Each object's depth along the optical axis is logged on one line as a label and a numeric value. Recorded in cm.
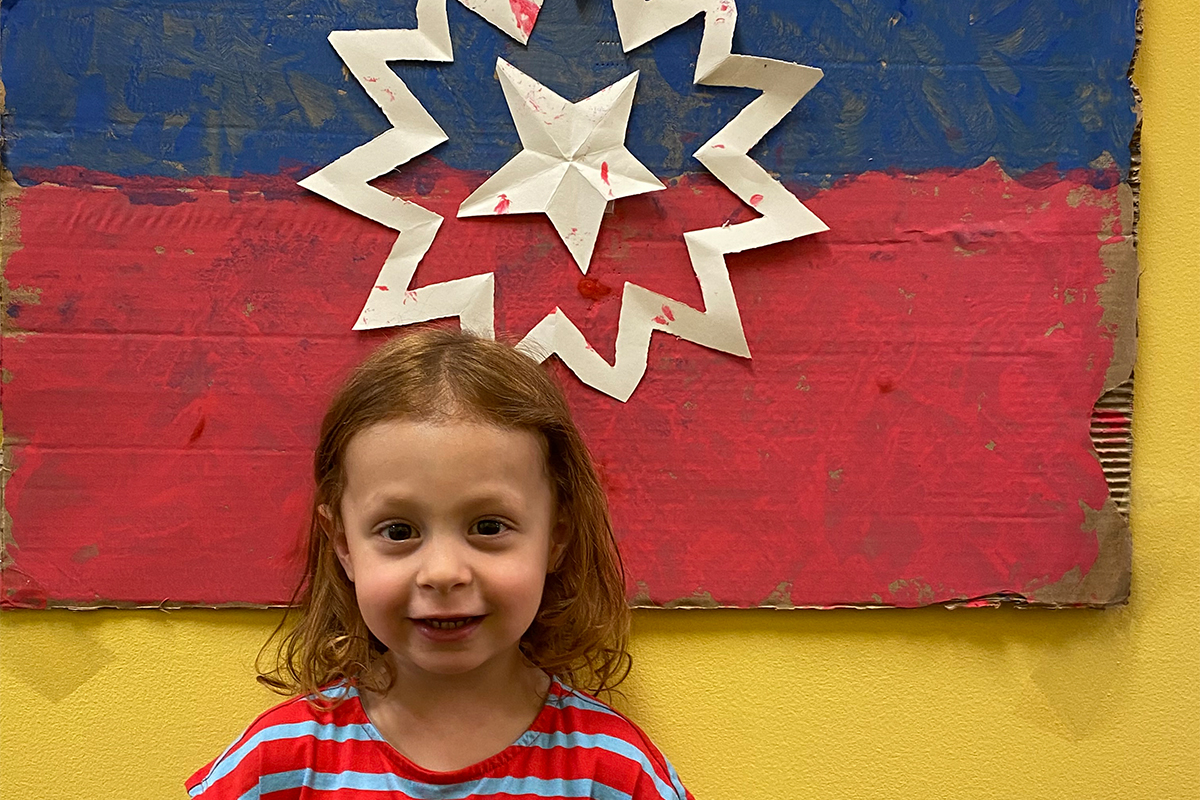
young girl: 79
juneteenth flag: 97
